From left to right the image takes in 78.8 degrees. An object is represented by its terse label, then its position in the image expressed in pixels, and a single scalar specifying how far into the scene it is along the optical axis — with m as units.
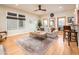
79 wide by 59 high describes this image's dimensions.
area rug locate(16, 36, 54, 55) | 1.25
